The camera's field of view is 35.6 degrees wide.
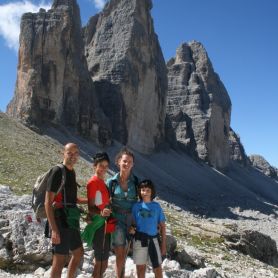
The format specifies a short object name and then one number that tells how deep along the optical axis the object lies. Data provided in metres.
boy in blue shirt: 8.62
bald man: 7.57
